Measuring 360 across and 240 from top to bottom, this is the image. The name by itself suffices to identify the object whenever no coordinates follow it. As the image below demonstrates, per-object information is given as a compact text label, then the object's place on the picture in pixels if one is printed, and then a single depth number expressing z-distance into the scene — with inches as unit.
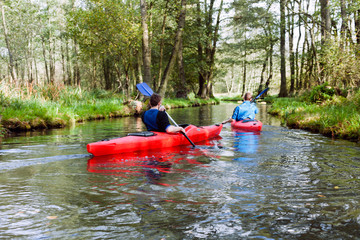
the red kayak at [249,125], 317.7
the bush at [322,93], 405.0
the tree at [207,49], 914.1
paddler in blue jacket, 325.7
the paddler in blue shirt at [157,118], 215.5
